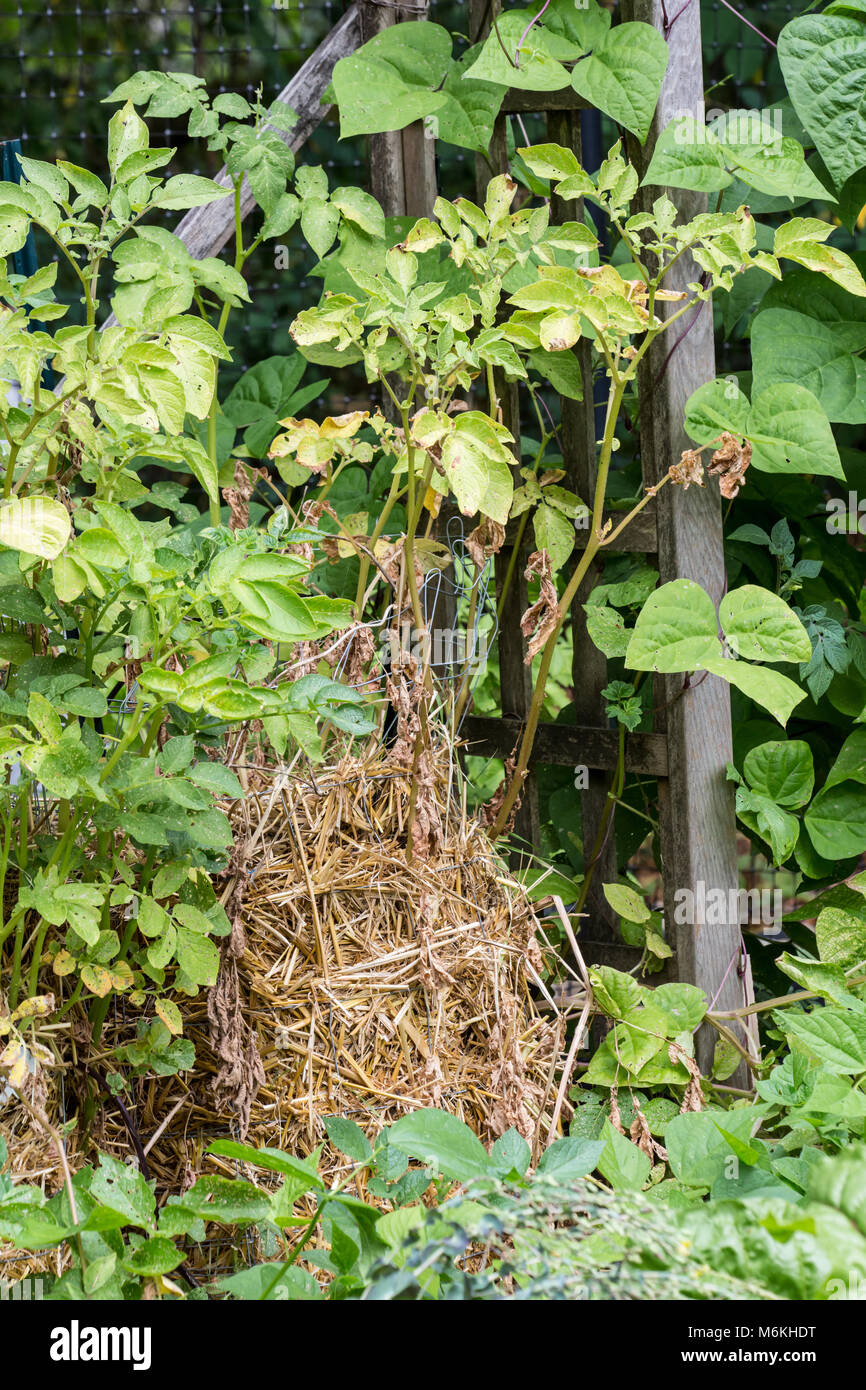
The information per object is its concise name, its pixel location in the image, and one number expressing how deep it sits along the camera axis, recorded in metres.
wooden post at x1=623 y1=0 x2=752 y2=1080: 4.27
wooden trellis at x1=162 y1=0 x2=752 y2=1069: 4.27
